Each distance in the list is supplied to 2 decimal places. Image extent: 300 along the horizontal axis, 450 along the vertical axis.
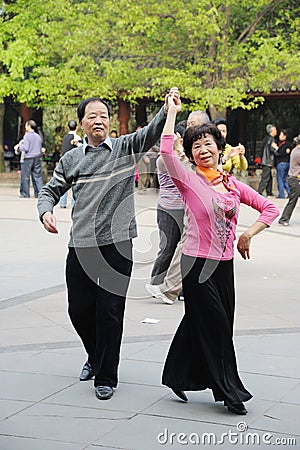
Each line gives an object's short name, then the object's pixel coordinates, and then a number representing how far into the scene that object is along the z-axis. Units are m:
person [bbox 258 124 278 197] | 20.39
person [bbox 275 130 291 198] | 21.25
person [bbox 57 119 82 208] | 17.50
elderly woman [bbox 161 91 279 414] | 4.91
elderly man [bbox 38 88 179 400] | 5.27
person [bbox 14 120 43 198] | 20.31
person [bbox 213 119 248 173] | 7.97
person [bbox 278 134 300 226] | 14.84
